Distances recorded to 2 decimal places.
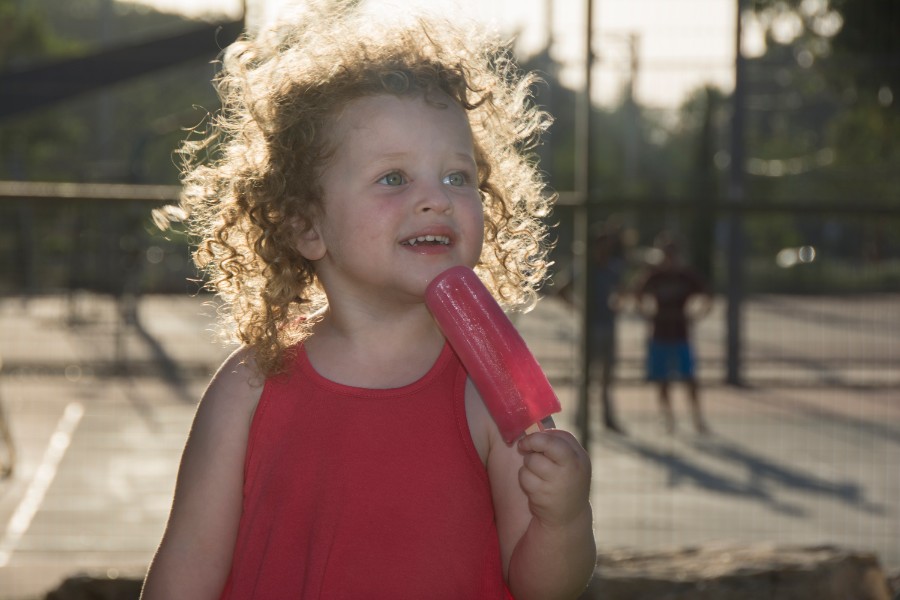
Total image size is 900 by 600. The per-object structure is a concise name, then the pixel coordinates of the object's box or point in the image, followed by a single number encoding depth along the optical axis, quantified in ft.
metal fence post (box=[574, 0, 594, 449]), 15.17
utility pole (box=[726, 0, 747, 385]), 35.22
